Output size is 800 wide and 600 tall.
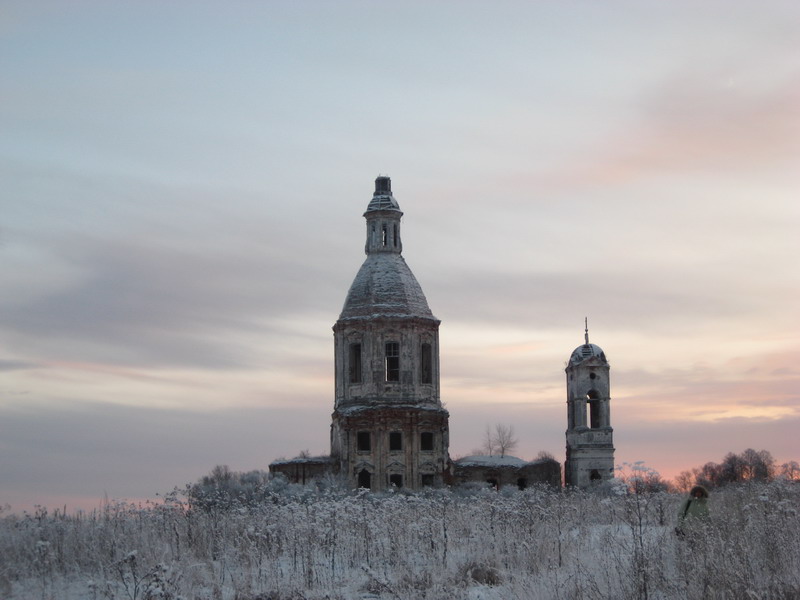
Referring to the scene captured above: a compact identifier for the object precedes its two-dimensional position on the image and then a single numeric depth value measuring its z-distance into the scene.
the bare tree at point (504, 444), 60.23
